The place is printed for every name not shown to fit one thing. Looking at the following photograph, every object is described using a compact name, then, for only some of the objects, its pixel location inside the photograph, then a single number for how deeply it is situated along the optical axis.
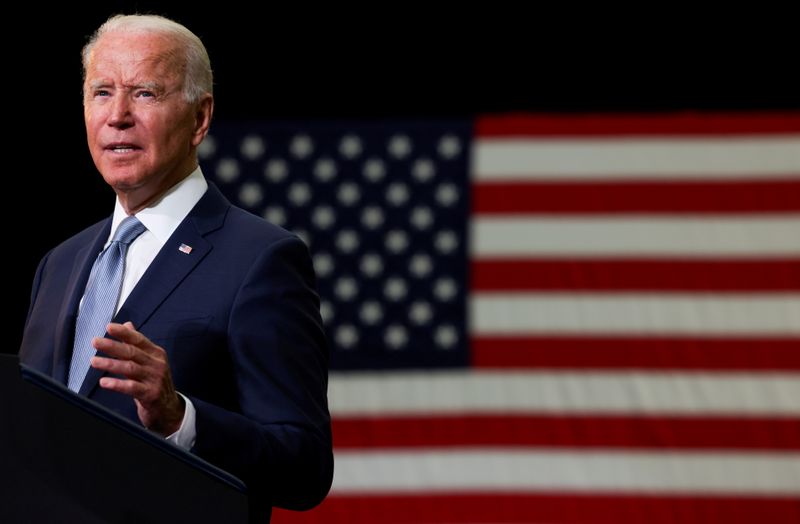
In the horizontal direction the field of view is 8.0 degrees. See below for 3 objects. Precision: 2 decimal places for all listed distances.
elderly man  7.75
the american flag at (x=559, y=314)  13.04
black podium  7.35
